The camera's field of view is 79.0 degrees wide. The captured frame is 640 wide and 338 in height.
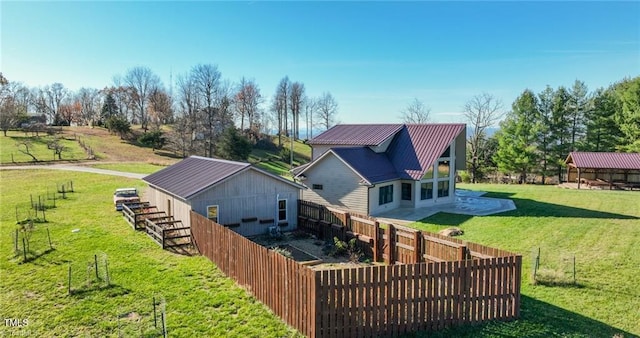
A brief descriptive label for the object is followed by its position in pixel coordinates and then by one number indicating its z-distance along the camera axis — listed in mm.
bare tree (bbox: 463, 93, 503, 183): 49500
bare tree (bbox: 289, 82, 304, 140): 77375
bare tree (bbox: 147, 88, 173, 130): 73556
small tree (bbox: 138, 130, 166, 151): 56969
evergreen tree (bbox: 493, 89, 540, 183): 43969
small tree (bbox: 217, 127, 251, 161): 52031
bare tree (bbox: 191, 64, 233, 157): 56844
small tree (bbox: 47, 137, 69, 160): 44625
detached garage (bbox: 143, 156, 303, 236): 16578
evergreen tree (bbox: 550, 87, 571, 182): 44500
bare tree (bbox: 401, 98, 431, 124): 63178
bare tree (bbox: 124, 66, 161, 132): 77375
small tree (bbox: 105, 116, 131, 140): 61562
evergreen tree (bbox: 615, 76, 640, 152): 40397
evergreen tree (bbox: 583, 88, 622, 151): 44156
